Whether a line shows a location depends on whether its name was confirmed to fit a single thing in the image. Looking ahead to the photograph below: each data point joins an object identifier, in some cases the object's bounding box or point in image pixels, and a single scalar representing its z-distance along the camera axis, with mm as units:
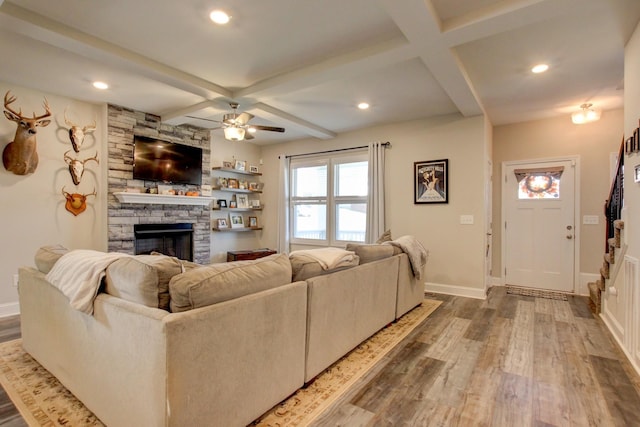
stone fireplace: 4328
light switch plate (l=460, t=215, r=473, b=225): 4477
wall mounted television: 4577
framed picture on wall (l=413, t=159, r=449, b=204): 4664
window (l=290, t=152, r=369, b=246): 5598
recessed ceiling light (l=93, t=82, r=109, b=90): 3601
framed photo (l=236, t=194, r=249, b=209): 6223
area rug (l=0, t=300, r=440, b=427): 1760
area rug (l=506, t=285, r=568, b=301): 4414
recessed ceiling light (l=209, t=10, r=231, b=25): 2385
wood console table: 5758
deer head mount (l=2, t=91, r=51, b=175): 3493
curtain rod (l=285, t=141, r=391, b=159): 5152
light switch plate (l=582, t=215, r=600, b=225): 4457
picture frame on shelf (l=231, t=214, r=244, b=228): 6177
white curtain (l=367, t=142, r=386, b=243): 5148
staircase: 3062
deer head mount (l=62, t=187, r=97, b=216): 4066
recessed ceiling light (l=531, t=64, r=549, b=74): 3109
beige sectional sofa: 1348
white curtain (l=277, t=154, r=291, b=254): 6246
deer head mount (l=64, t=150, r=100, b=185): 4048
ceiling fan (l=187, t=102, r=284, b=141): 3828
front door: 4633
